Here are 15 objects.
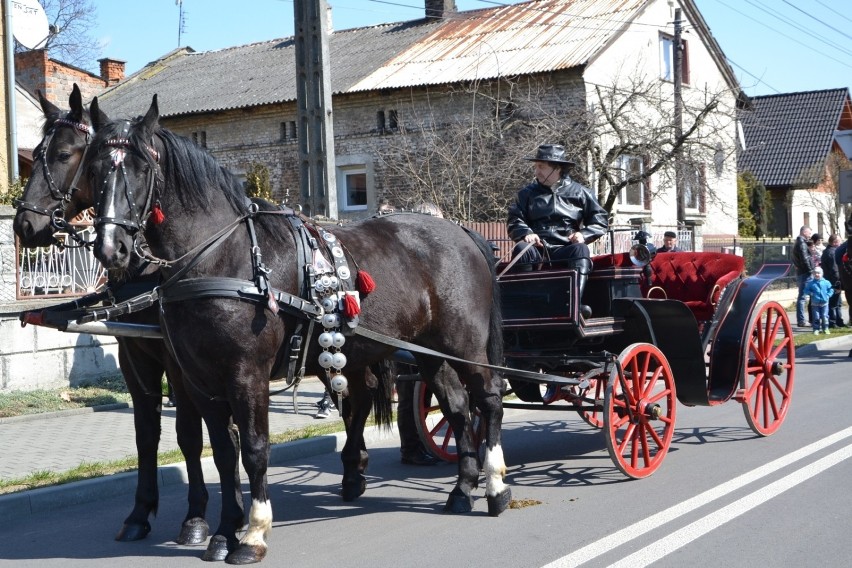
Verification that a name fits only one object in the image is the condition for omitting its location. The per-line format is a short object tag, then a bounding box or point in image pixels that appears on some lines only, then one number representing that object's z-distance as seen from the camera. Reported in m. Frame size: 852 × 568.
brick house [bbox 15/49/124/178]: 21.84
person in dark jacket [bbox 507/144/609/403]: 7.29
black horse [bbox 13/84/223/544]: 5.33
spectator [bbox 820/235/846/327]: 18.00
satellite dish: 15.83
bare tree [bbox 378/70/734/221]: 20.27
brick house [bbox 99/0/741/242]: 24.28
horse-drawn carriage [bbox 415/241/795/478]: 6.93
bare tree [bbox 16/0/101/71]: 39.66
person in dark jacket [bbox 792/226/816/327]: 18.36
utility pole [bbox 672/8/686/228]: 20.31
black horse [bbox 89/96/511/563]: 5.03
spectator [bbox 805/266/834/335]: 17.73
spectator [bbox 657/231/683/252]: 12.16
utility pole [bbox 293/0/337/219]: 11.68
